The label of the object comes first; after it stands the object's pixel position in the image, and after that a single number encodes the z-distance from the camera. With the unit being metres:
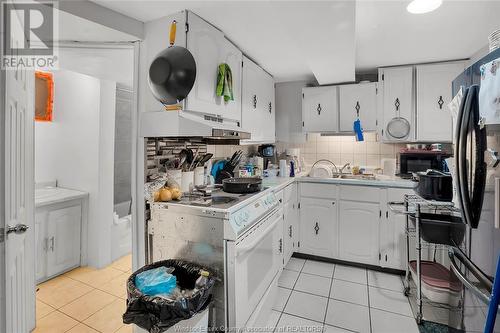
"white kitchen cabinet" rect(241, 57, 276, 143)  2.46
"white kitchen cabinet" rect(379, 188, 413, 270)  2.54
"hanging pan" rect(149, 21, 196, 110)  1.47
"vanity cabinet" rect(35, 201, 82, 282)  2.36
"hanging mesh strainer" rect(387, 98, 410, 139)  2.79
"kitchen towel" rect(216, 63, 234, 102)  1.91
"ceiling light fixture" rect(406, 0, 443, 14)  1.52
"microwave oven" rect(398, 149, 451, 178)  2.63
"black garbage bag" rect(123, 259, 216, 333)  1.21
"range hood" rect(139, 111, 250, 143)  1.54
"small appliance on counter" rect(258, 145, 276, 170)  3.29
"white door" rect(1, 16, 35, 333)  1.12
